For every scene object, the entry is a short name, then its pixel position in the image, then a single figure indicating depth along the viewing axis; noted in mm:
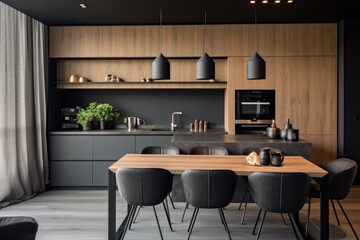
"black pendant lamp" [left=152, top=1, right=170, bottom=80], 3514
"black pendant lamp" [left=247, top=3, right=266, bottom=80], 3607
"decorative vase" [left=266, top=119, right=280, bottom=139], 4250
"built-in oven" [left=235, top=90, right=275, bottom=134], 5332
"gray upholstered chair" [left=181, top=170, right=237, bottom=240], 2703
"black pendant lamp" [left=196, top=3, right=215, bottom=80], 3539
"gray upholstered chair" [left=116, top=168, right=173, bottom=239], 2766
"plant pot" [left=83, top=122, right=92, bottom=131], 5393
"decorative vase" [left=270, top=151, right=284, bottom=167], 2985
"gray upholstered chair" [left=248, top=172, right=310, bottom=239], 2586
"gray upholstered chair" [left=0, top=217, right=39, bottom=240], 1391
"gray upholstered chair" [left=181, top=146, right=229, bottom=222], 3844
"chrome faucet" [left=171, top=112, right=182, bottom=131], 5754
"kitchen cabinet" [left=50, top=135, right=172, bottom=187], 5098
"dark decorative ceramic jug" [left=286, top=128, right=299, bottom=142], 4039
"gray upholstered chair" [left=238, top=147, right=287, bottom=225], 3730
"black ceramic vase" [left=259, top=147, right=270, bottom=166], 3045
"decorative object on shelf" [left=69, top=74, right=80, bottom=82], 5441
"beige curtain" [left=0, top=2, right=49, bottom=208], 4219
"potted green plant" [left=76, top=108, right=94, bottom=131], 5336
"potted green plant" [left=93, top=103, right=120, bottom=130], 5414
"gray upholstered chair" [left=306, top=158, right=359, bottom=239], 2938
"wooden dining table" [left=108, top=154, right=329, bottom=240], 2727
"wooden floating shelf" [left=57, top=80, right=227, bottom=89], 5465
